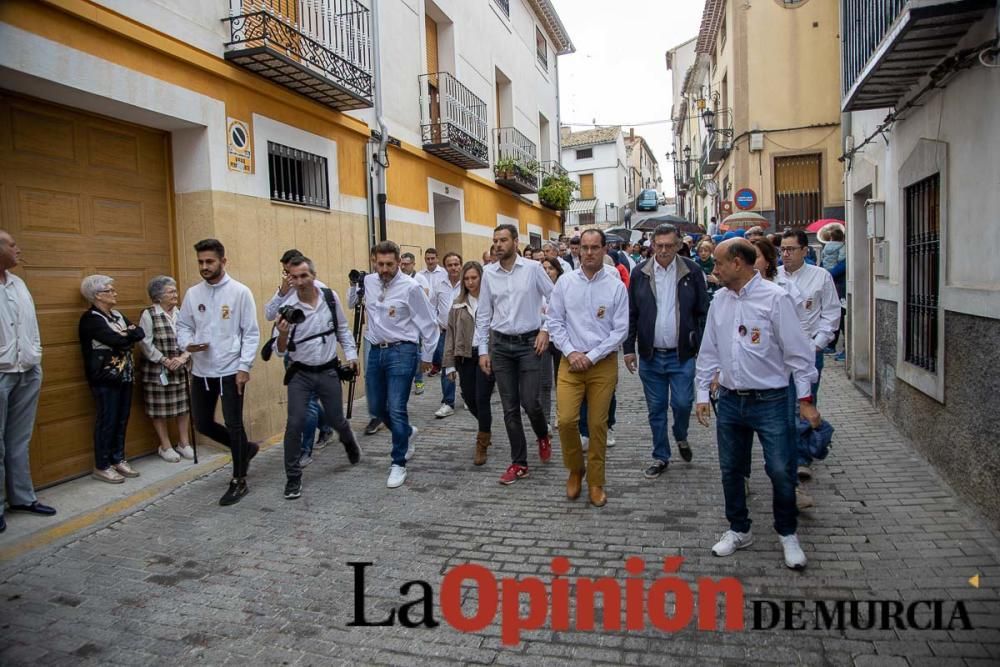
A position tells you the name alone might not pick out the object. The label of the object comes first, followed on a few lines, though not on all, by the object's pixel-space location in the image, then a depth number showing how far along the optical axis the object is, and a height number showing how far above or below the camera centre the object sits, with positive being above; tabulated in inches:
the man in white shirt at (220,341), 210.8 -12.5
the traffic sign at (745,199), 698.2 +86.8
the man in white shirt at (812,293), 199.8 -3.0
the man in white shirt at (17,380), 182.4 -20.2
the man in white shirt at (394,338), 227.3 -14.5
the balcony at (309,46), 278.8 +110.9
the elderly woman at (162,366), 241.6 -22.6
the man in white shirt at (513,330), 216.5 -12.1
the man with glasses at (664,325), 214.7 -11.8
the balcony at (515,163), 632.4 +121.3
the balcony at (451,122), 469.7 +122.7
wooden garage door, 209.3 +24.2
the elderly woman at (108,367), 216.7 -20.2
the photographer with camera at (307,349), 214.2 -16.3
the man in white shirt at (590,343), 193.3 -15.2
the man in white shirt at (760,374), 150.9 -19.7
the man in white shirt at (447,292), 352.8 +0.7
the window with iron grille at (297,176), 312.0 +57.5
